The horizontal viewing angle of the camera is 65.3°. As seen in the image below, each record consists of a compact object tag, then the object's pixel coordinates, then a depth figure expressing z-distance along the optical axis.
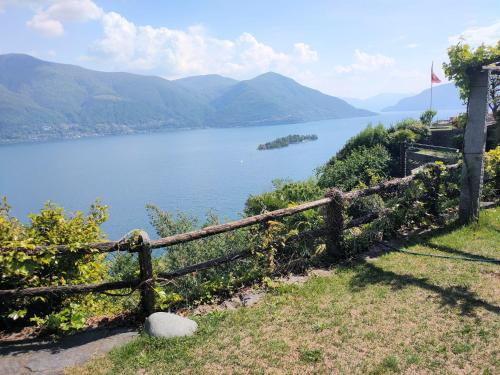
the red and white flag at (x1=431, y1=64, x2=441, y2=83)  44.69
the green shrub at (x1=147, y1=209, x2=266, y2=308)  6.71
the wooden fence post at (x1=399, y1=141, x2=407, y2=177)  27.97
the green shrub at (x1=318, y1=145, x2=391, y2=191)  25.78
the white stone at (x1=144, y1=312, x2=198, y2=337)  5.54
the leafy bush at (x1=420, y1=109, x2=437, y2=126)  38.41
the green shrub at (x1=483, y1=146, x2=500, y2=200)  11.12
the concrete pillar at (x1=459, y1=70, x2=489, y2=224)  8.41
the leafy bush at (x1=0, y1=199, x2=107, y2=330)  5.56
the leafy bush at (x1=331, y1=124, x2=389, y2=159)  33.56
